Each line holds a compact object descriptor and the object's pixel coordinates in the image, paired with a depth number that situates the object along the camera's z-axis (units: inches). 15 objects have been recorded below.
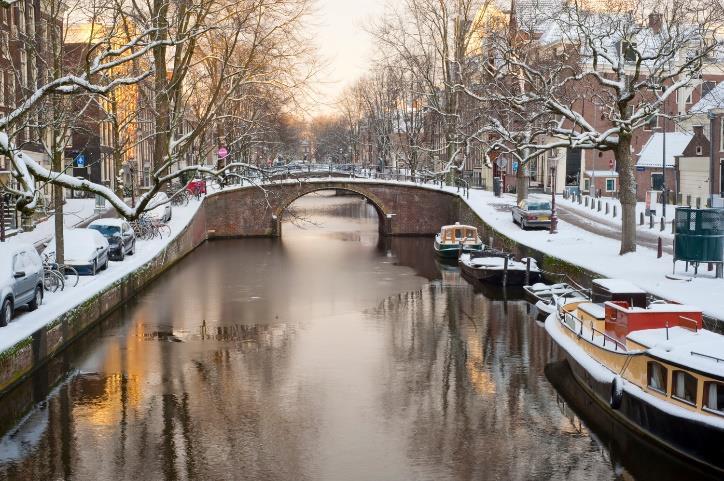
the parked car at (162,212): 1881.8
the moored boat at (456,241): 1847.9
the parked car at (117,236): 1478.8
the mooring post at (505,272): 1482.5
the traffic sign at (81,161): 2316.7
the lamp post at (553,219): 1736.0
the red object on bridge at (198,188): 2209.8
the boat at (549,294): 1178.6
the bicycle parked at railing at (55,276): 1118.4
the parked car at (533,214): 1847.9
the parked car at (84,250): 1254.9
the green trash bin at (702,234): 1120.2
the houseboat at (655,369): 646.5
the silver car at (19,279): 899.4
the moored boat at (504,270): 1470.2
